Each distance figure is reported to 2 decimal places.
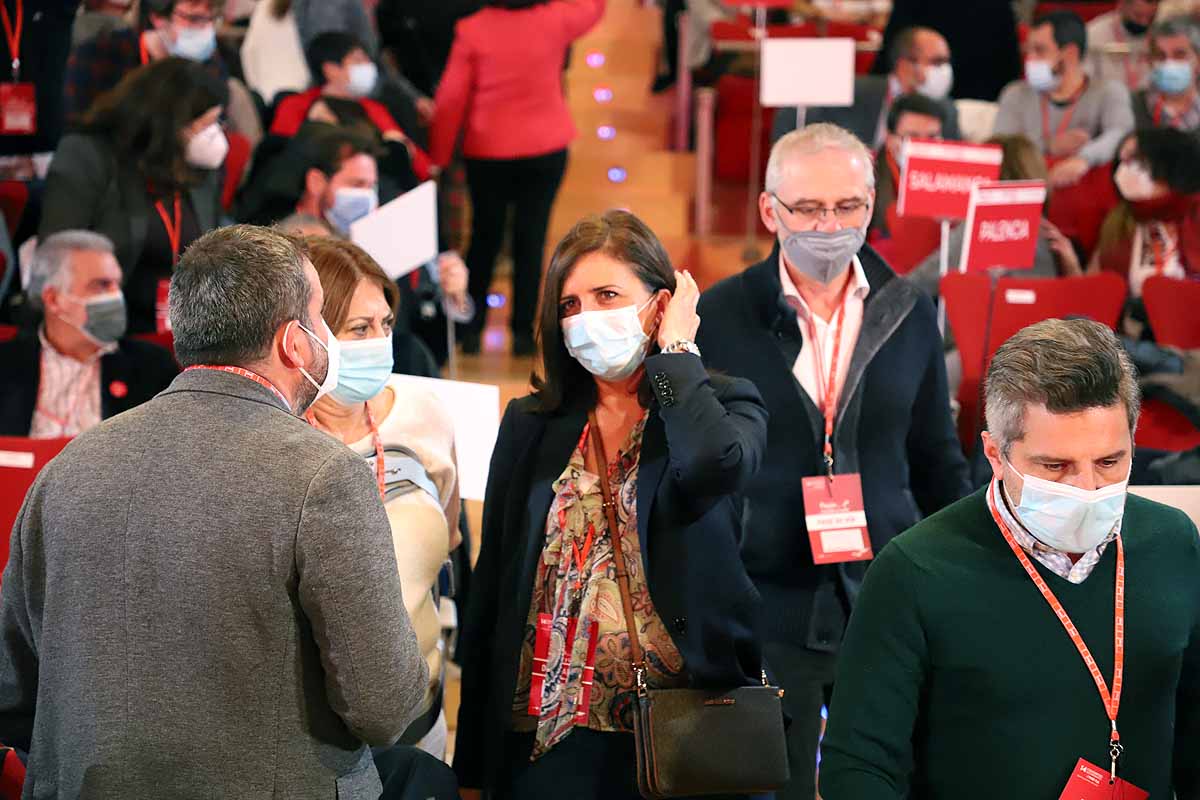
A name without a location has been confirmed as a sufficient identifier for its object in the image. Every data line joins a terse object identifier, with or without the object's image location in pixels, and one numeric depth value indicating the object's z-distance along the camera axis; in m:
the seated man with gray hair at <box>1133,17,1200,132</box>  14.62
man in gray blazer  4.06
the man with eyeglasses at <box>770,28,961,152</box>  14.83
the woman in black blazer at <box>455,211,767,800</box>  5.38
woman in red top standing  13.92
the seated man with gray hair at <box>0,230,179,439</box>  9.22
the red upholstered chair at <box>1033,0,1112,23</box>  19.27
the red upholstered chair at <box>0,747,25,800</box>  4.95
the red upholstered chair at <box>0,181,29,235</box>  11.41
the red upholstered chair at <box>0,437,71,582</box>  6.72
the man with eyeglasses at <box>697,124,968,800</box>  6.36
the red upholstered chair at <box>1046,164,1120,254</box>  13.63
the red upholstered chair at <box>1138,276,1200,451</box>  10.93
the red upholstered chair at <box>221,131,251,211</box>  12.40
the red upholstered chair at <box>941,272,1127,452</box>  10.22
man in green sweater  4.27
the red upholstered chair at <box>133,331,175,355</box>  10.03
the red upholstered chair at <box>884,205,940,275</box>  12.33
